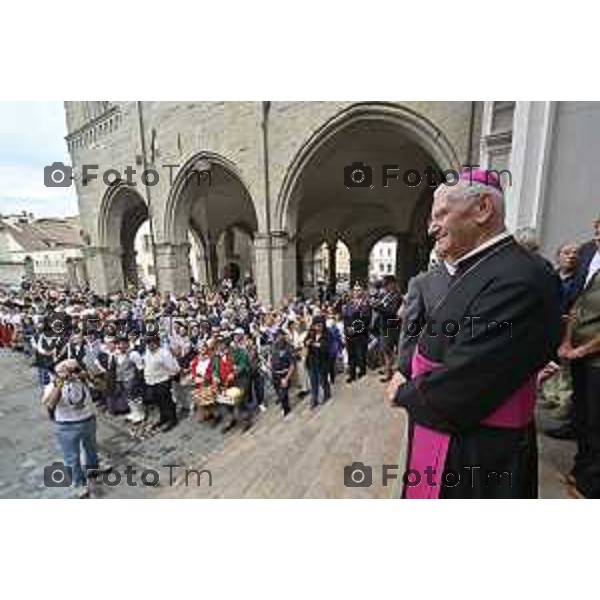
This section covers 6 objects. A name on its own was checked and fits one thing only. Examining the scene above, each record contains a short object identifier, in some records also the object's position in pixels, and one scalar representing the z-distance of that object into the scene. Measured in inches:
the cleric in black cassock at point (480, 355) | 40.8
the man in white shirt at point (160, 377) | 195.2
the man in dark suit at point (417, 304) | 52.7
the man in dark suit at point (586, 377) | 73.2
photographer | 137.2
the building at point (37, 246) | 1075.9
